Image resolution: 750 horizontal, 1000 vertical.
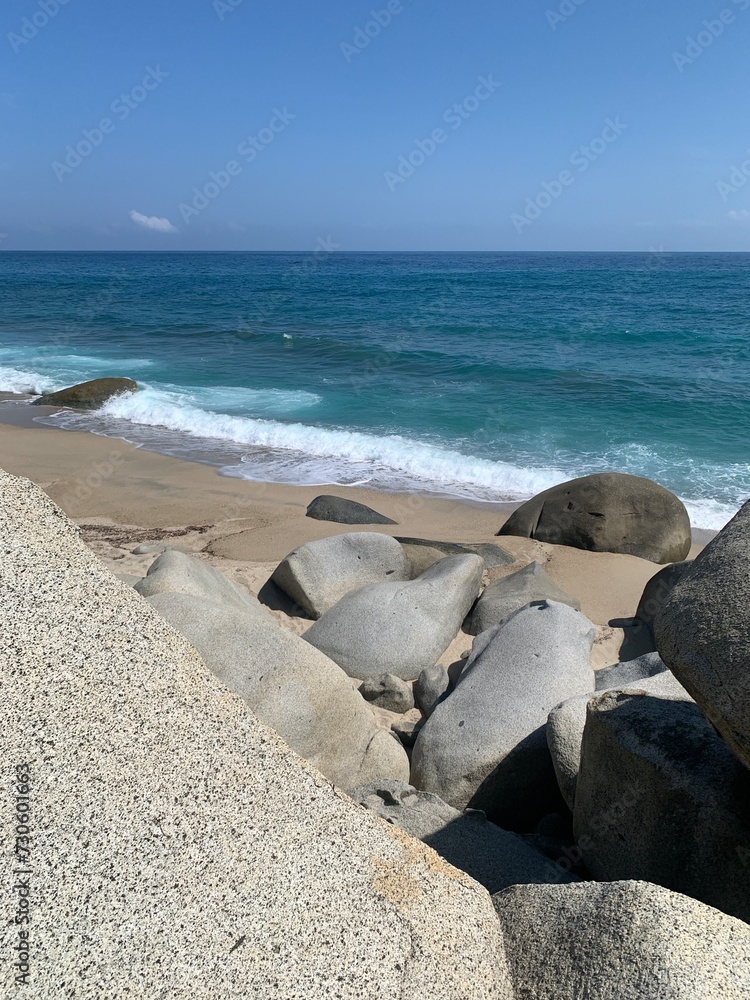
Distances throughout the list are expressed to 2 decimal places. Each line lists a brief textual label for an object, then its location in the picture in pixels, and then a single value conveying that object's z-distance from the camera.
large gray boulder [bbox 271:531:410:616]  6.66
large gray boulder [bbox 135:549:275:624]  5.08
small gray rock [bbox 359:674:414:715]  5.22
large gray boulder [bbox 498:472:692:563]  8.37
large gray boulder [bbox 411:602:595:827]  3.93
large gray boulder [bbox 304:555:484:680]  5.61
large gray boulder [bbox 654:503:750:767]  1.96
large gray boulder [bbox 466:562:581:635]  6.26
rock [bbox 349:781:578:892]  3.02
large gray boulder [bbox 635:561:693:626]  6.53
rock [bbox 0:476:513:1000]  1.43
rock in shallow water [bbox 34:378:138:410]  16.09
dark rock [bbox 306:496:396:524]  9.18
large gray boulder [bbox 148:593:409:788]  3.74
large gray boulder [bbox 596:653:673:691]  4.84
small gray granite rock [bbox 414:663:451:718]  5.19
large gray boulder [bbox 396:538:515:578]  7.34
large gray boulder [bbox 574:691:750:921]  2.53
